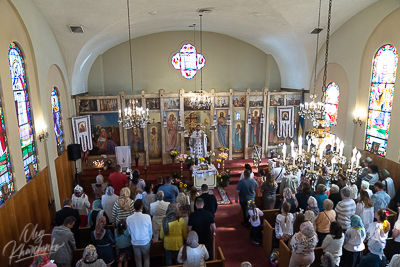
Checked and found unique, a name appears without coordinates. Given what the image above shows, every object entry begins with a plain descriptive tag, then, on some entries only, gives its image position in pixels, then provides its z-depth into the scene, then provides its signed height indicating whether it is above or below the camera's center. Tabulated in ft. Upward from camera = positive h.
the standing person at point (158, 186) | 27.01 -8.65
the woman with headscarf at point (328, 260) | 16.39 -9.87
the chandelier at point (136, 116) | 29.43 -1.99
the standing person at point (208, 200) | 22.76 -8.53
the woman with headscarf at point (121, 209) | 20.35 -8.21
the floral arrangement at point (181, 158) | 41.16 -9.11
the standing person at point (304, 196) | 23.27 -8.57
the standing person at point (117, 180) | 29.48 -8.72
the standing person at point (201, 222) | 19.24 -8.76
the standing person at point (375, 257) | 16.21 -9.71
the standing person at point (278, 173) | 30.81 -8.70
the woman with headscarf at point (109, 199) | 23.24 -8.53
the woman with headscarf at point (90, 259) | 15.07 -8.75
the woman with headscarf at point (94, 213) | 20.93 -8.89
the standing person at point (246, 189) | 27.14 -9.24
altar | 38.58 -11.24
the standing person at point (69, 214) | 20.35 -8.63
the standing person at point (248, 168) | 27.68 -7.38
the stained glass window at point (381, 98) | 31.47 -0.65
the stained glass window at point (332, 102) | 40.67 -1.29
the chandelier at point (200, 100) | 40.75 -0.55
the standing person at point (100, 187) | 30.35 -9.69
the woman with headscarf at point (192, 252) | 15.88 -9.00
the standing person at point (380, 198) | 23.06 -8.81
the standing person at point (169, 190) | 24.56 -8.29
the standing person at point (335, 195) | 23.07 -8.48
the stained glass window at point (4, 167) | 20.99 -5.19
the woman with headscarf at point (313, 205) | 21.26 -8.53
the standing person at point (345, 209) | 20.67 -8.64
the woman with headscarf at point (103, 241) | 17.38 -9.32
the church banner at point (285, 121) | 48.01 -4.65
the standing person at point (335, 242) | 17.46 -9.54
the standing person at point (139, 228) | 18.72 -8.88
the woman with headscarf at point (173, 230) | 19.39 -9.39
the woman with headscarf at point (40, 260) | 15.07 -8.74
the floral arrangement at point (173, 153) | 45.73 -9.25
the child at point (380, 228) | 18.15 -8.93
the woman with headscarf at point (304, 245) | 16.93 -9.42
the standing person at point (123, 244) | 19.27 -10.29
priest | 44.29 -7.51
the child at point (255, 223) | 24.66 -11.61
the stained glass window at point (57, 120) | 33.94 -2.65
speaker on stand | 36.88 -7.06
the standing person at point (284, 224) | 20.46 -9.67
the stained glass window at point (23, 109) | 24.07 -0.79
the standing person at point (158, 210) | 21.54 -8.81
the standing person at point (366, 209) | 21.26 -8.92
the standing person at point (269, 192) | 26.18 -9.37
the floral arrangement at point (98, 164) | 42.15 -9.98
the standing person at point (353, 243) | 18.26 -10.12
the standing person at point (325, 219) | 19.88 -9.10
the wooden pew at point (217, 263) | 17.43 -10.51
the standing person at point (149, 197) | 23.95 -8.58
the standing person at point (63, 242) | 18.24 -9.37
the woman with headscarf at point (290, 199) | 22.57 -8.51
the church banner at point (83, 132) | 39.42 -4.87
